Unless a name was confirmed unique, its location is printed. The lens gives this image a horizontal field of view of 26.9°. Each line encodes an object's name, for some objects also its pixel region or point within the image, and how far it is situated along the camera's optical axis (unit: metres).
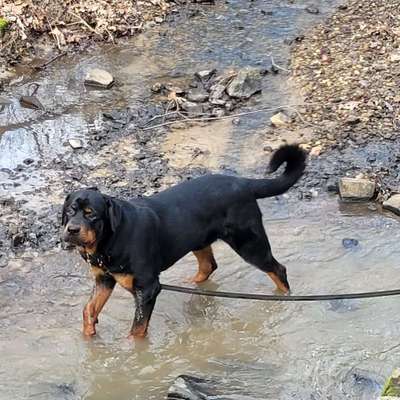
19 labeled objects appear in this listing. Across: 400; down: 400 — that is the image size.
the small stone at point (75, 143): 8.72
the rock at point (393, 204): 7.61
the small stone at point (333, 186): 8.02
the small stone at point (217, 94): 9.60
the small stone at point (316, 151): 8.52
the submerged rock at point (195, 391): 5.23
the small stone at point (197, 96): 9.68
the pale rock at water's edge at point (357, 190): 7.81
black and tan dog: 5.30
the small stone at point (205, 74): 10.29
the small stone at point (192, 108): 9.39
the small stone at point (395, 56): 10.33
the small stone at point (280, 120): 9.12
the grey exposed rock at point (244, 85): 9.74
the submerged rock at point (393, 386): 4.11
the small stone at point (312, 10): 12.60
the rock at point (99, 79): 10.18
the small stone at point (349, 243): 7.24
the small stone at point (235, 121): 9.23
